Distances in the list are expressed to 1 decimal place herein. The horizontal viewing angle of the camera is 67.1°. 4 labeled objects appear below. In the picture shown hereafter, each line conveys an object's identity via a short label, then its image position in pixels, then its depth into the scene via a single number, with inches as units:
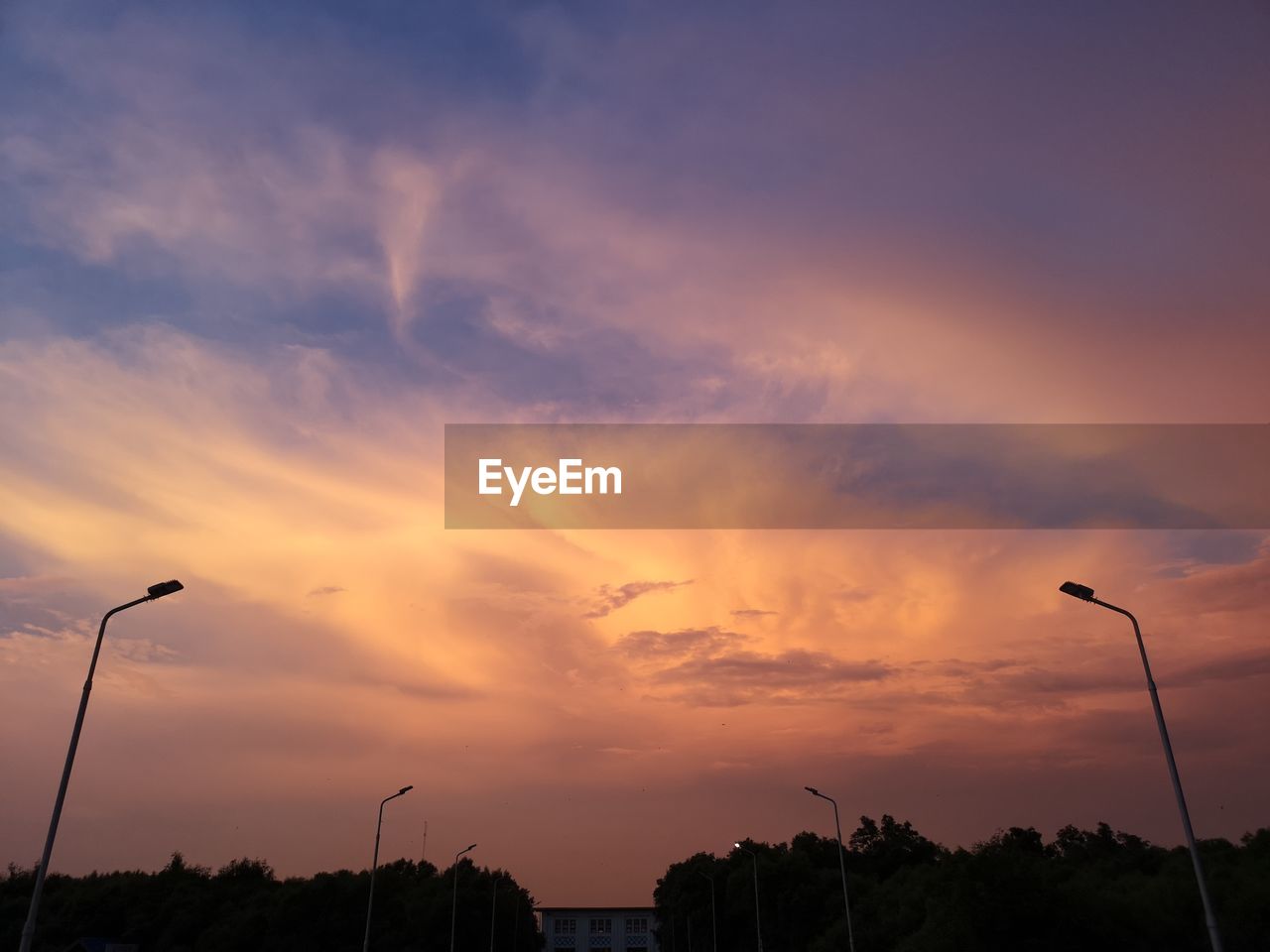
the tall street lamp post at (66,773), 960.3
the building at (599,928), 7475.4
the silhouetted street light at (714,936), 4761.3
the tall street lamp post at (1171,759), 959.6
